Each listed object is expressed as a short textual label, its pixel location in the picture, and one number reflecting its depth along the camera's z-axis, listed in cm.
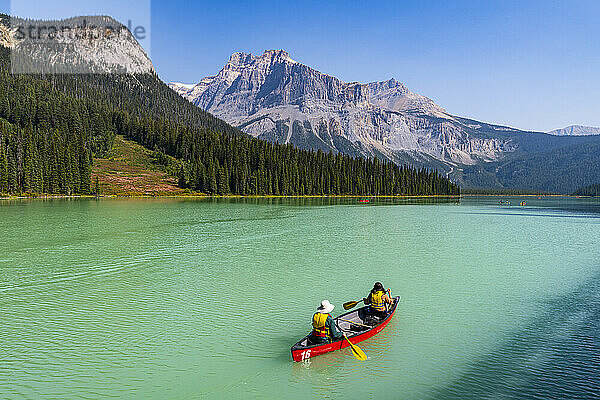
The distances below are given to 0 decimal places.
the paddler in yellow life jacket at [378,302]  2164
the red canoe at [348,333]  1758
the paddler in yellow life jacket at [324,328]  1816
